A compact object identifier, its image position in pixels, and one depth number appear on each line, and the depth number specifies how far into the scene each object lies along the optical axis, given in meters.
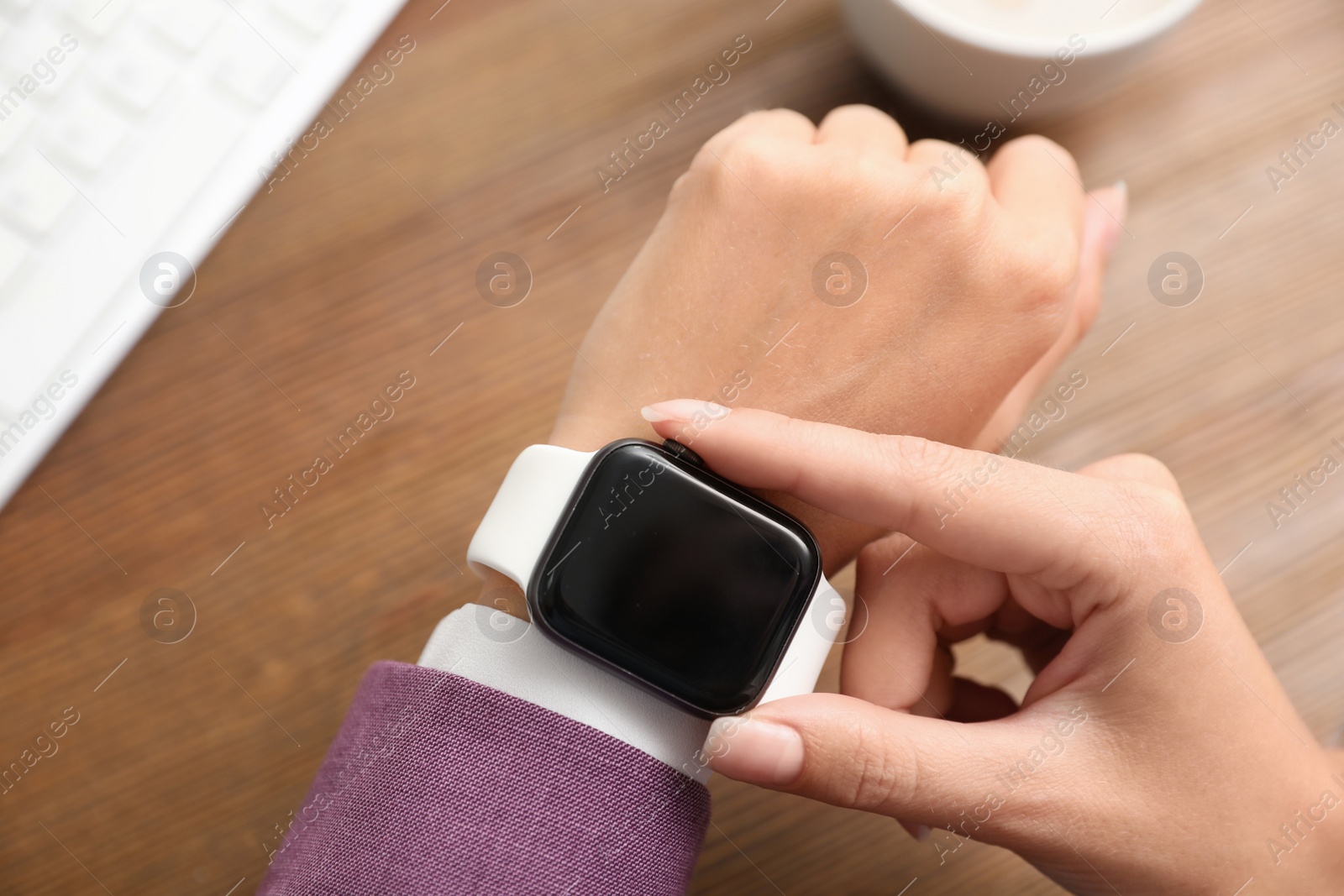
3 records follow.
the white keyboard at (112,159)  0.38
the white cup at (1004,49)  0.39
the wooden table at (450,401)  0.41
